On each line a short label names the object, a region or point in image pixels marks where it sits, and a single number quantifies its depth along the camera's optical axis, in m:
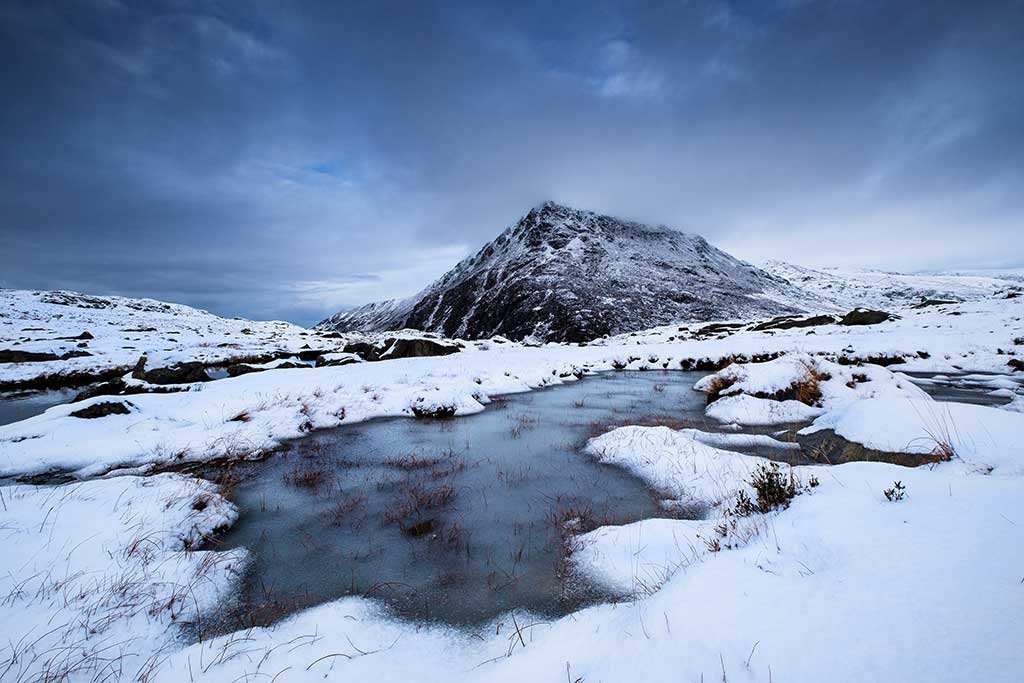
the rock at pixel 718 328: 48.84
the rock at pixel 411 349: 30.38
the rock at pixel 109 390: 14.90
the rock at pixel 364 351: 31.22
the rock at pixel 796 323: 43.91
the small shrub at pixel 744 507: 4.50
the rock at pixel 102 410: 9.41
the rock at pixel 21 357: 25.06
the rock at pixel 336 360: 27.04
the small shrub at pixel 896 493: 3.57
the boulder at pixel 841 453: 5.93
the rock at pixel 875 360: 19.38
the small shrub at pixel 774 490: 4.40
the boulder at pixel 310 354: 30.47
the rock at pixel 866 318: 38.74
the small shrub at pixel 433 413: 12.12
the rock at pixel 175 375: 17.02
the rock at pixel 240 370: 21.02
